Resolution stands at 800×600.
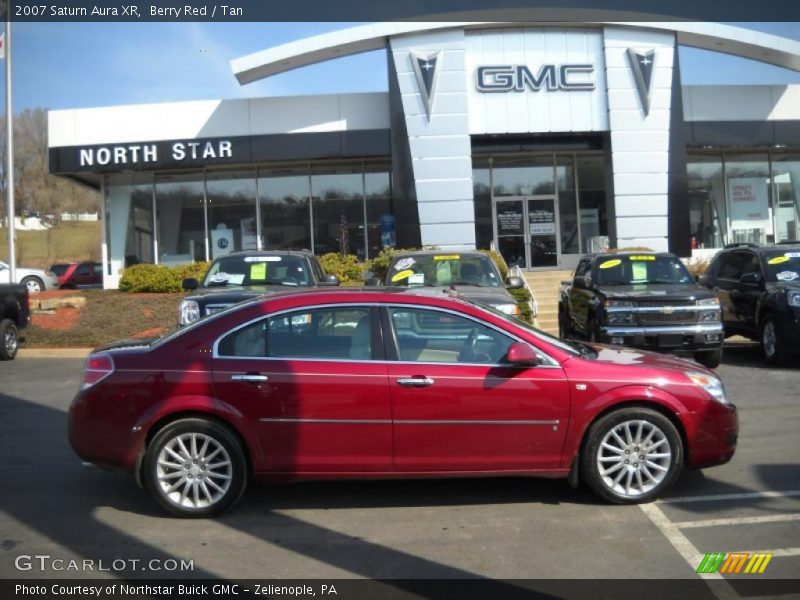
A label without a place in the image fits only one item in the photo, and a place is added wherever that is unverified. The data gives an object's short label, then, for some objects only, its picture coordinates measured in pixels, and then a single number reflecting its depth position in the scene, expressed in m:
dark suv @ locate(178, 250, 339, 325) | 10.74
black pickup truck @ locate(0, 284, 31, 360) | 13.23
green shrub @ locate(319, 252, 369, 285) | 19.52
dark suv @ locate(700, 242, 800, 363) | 11.02
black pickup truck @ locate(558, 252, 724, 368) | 10.71
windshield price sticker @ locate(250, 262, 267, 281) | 11.12
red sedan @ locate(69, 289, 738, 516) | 5.26
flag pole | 18.36
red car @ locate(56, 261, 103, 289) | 31.86
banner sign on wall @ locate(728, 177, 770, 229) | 24.31
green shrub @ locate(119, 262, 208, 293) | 19.23
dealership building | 20.73
